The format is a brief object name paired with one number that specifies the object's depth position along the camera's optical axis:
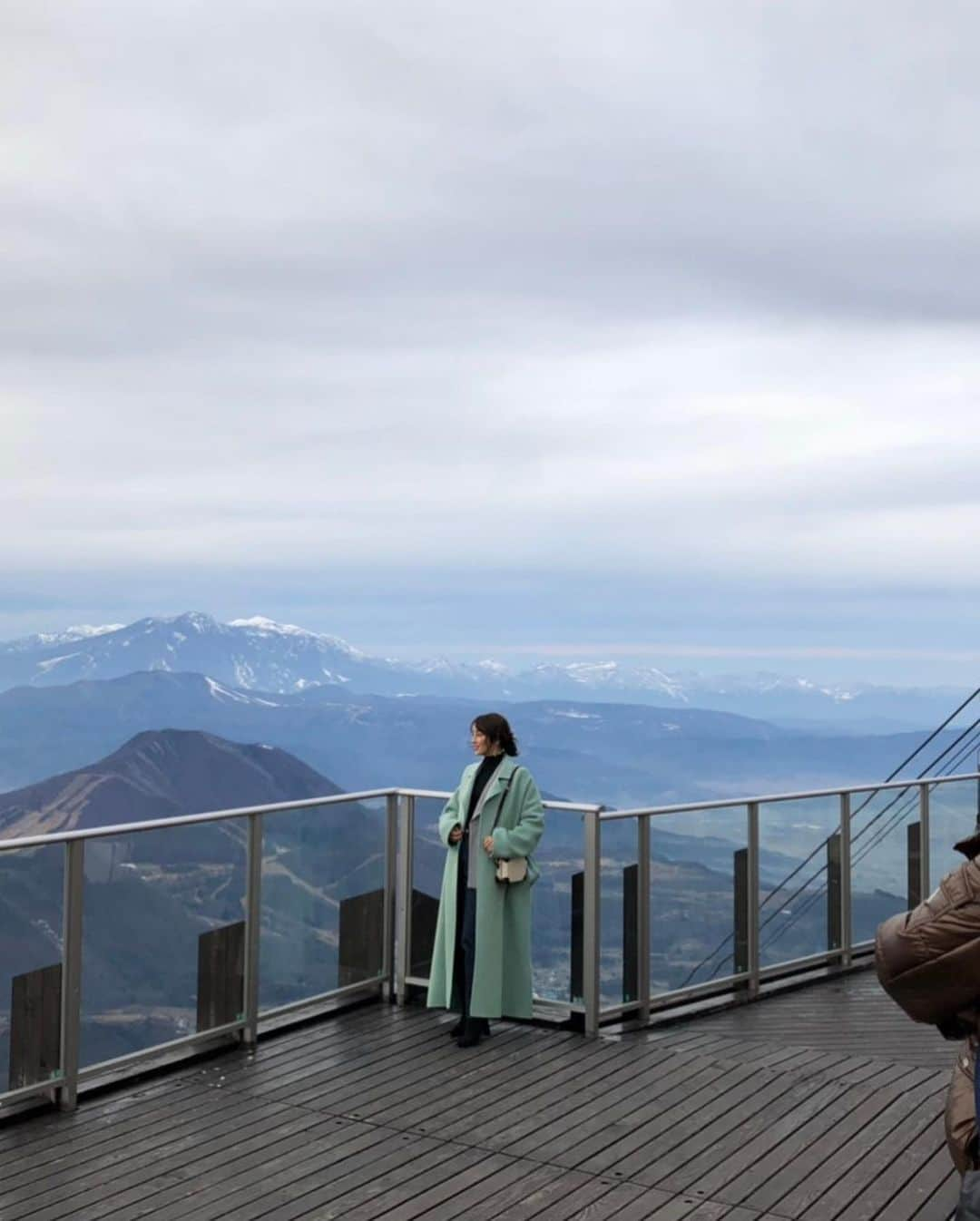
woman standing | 7.61
